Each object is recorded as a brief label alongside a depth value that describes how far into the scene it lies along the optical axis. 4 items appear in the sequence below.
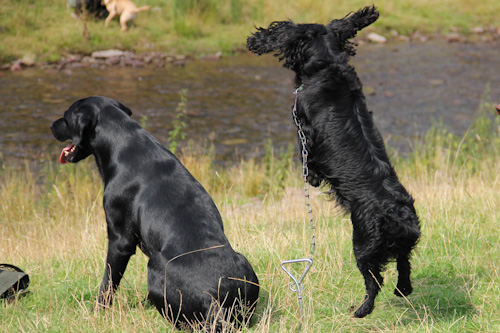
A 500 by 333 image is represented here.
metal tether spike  7.06
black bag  8.59
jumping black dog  6.90
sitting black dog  7.30
